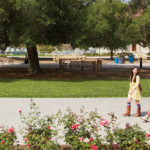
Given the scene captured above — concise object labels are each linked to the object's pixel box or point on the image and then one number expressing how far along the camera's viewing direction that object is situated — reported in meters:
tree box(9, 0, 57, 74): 25.75
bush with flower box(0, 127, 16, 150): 7.13
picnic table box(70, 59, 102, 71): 37.18
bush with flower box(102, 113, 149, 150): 7.16
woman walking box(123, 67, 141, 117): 13.14
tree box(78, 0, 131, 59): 28.67
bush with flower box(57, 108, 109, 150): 7.11
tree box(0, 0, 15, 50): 26.21
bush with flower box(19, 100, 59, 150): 7.05
